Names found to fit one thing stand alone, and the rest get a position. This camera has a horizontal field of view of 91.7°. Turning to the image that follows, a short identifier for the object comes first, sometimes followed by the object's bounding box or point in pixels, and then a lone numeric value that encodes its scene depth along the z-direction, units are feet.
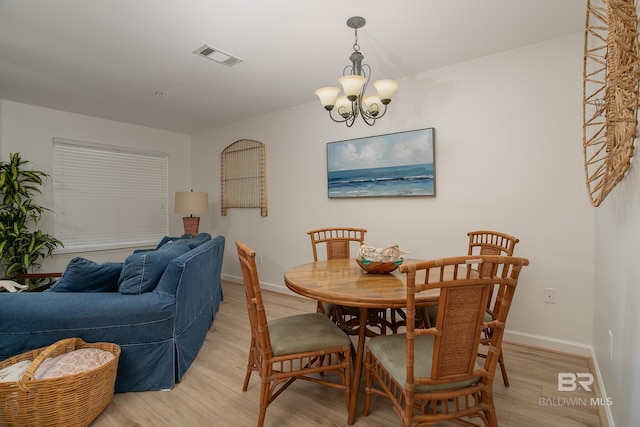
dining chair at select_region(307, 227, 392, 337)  7.35
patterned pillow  5.23
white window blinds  13.60
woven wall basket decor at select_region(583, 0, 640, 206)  3.23
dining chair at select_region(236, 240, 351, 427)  5.06
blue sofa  6.09
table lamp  14.80
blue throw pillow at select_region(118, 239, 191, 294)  6.63
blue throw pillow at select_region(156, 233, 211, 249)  10.09
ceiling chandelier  6.85
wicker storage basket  4.99
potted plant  11.16
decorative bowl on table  6.29
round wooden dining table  4.77
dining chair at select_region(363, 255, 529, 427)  3.77
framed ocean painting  9.89
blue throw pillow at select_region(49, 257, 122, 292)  6.53
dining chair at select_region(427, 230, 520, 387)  6.37
